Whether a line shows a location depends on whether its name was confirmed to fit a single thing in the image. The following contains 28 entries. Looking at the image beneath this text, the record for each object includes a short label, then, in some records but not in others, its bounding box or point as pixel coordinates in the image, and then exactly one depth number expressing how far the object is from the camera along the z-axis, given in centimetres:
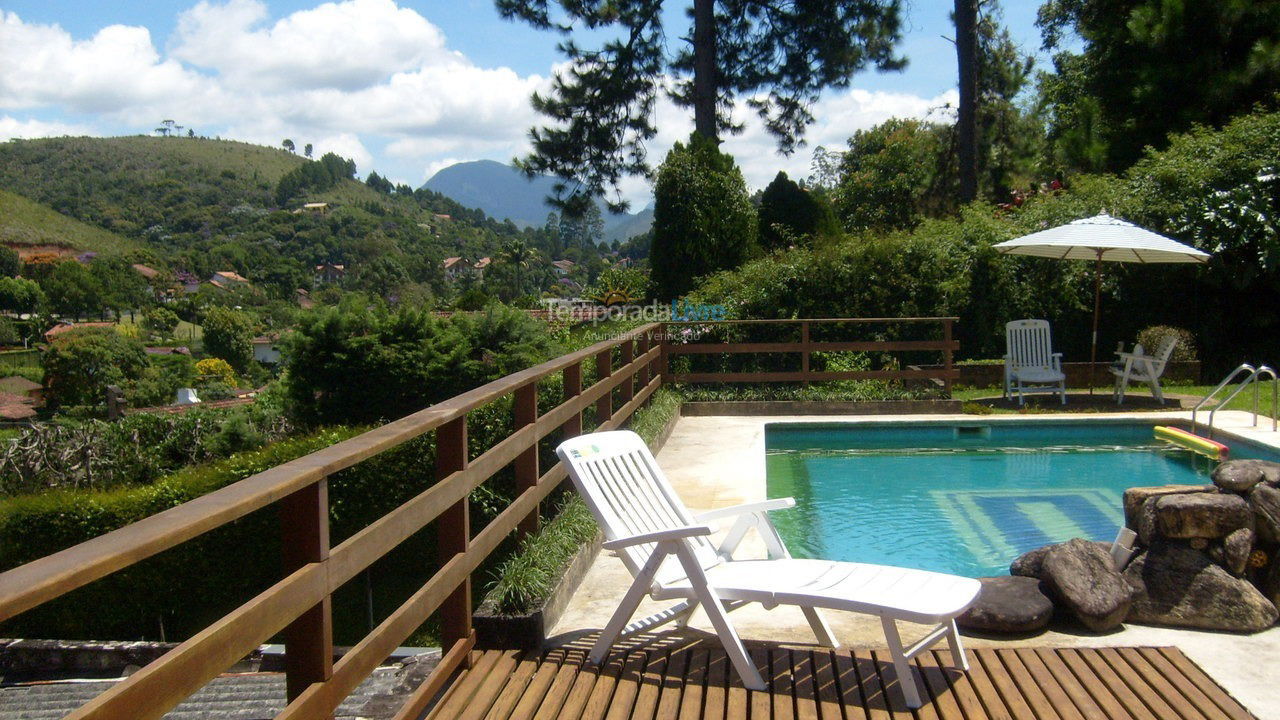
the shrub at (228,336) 8556
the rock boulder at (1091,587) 368
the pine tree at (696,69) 2080
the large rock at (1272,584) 392
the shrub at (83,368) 6056
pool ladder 829
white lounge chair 300
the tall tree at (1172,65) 1555
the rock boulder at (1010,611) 365
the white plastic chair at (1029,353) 1145
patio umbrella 1056
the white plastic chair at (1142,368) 1101
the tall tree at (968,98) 1853
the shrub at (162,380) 6456
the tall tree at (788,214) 1756
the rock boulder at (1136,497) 432
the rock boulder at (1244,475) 414
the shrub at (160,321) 9931
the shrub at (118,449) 1291
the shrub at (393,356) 1221
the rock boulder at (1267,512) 402
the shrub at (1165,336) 1275
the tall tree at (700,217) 1586
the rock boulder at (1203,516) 396
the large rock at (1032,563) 420
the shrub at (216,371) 7462
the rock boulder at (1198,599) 374
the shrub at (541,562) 356
